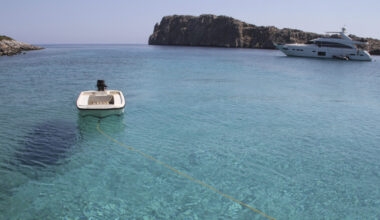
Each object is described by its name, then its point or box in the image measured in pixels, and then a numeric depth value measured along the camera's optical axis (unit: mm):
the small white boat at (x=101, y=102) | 15461
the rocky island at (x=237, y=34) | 172250
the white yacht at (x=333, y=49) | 74500
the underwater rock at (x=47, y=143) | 11195
